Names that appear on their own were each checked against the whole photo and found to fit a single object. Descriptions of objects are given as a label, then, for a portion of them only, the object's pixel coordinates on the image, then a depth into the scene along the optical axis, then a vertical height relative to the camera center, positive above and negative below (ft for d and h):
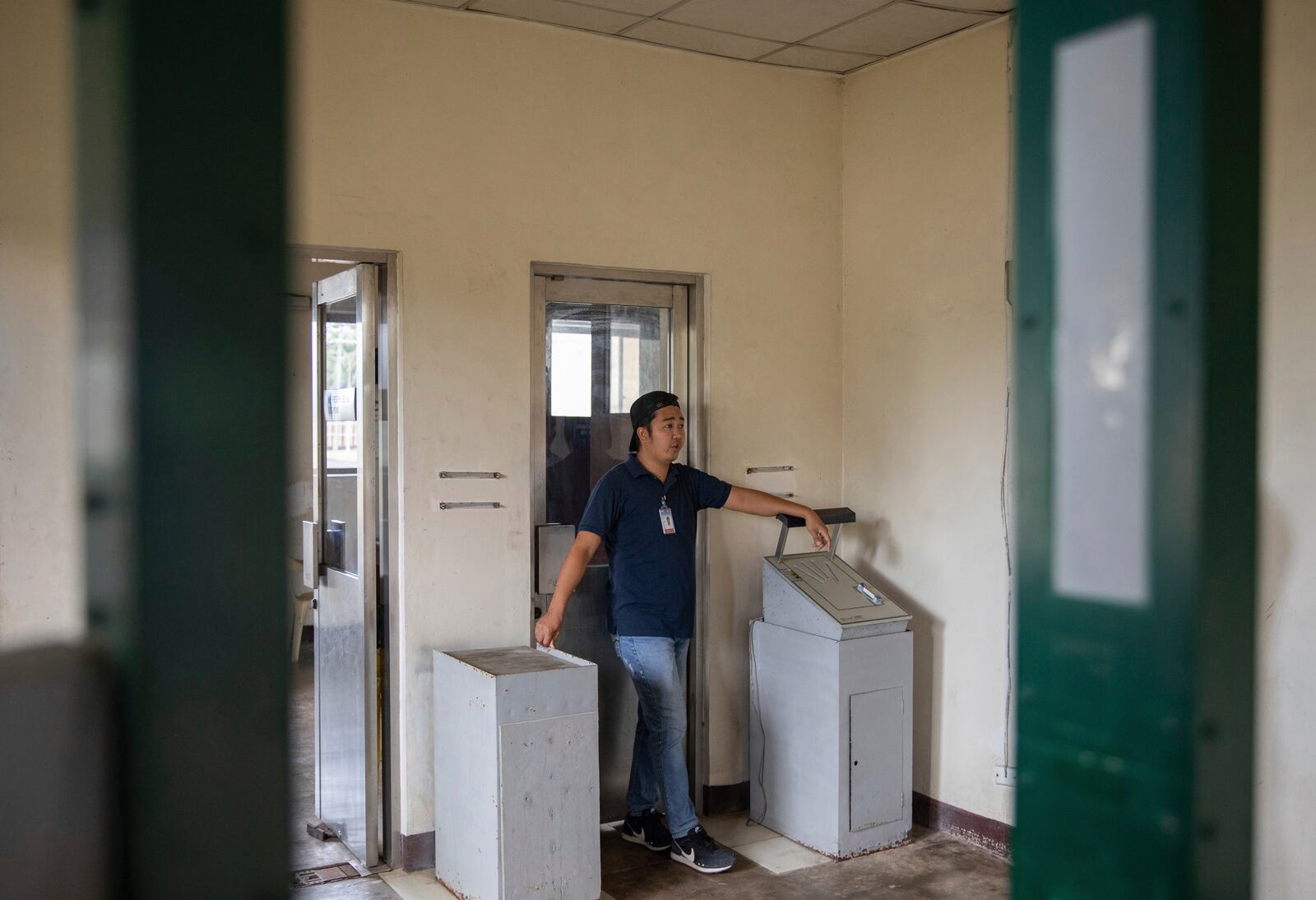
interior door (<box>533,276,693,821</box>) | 14.16 +0.14
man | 13.28 -1.88
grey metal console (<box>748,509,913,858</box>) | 13.37 -3.43
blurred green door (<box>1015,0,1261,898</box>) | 2.13 -0.03
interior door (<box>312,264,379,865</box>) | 13.06 -1.57
